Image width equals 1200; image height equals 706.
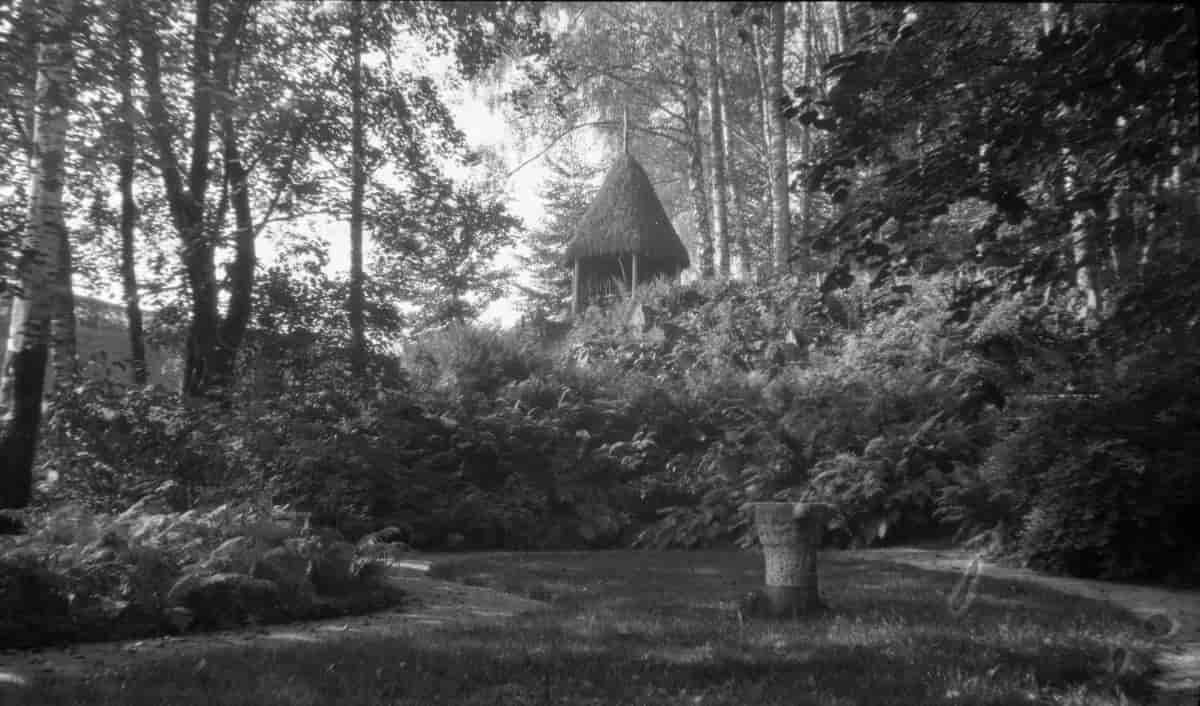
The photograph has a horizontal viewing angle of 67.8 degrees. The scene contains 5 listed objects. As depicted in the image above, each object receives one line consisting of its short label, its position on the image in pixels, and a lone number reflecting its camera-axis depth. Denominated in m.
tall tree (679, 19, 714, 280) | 25.09
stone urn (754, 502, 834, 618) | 6.54
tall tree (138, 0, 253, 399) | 5.44
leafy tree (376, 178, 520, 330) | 10.04
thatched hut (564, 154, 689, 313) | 23.48
